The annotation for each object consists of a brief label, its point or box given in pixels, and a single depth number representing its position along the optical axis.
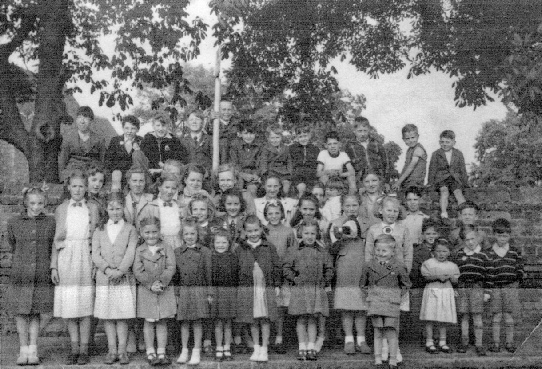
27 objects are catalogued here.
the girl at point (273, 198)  4.97
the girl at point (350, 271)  4.57
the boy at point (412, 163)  5.80
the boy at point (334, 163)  5.80
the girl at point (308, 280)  4.46
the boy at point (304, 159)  5.75
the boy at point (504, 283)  4.84
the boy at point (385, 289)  4.32
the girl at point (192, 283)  4.30
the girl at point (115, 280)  4.23
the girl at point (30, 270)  4.19
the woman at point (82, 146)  5.21
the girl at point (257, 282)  4.38
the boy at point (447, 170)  5.75
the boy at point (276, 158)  5.69
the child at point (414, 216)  5.08
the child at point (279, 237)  4.61
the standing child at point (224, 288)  4.34
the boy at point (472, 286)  4.82
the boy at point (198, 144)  5.66
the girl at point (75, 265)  4.25
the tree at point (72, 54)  6.05
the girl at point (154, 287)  4.26
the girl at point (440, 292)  4.76
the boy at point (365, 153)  5.90
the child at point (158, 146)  5.51
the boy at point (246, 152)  5.76
